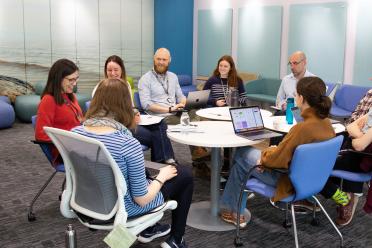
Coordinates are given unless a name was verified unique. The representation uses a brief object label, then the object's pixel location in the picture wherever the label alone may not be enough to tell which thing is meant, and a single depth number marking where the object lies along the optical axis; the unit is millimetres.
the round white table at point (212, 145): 2943
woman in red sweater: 3232
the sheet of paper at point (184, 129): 3264
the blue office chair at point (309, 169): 2502
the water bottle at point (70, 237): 2232
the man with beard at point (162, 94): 4590
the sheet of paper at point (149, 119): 3852
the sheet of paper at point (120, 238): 2090
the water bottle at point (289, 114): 3674
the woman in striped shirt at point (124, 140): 2139
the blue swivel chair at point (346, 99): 6201
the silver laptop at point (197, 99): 4366
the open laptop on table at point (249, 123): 3194
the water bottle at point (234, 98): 4551
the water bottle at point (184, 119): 3486
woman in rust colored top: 2631
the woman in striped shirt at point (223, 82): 4961
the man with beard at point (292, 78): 4812
